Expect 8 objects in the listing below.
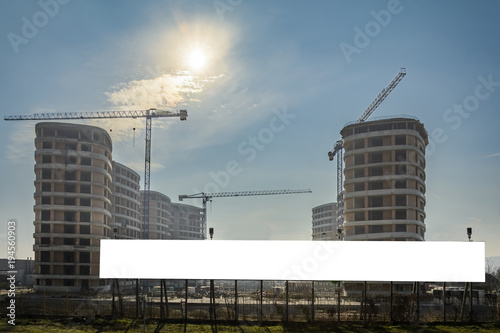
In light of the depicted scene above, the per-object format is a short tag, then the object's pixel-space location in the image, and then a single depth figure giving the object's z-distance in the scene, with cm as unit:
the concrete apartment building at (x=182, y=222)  18762
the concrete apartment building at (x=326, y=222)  18480
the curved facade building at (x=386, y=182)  8225
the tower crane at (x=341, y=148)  13261
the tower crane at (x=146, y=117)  13662
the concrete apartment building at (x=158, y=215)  15088
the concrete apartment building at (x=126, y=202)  11781
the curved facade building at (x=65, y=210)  8912
